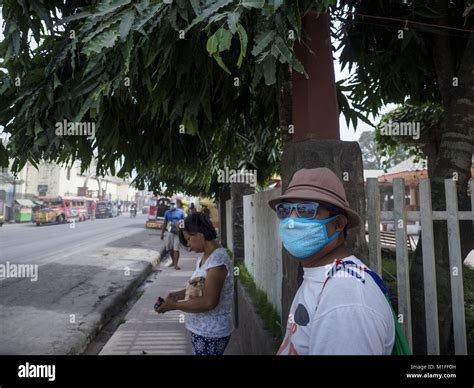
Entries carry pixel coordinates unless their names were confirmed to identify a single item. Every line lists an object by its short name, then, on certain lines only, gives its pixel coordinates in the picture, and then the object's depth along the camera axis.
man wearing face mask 1.07
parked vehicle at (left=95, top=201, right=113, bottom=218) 44.31
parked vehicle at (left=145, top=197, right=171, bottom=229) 25.59
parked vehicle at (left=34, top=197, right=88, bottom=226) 30.14
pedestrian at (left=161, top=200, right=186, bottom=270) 10.47
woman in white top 2.51
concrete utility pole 2.18
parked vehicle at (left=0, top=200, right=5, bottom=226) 22.55
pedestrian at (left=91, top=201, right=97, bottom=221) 40.26
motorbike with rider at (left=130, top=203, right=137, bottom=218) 46.54
